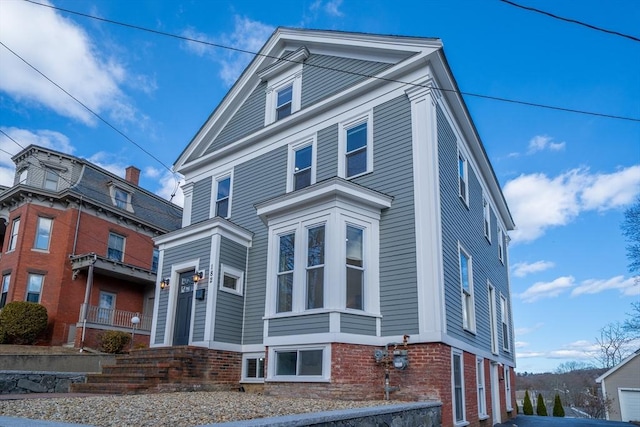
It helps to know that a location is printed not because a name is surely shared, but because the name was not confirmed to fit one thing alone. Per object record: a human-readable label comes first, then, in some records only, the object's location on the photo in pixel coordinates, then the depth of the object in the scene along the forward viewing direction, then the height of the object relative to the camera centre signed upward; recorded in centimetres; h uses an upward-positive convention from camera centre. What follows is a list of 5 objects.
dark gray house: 888 +246
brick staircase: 945 -50
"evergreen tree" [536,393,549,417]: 2206 -232
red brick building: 1953 +422
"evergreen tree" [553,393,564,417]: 2328 -245
